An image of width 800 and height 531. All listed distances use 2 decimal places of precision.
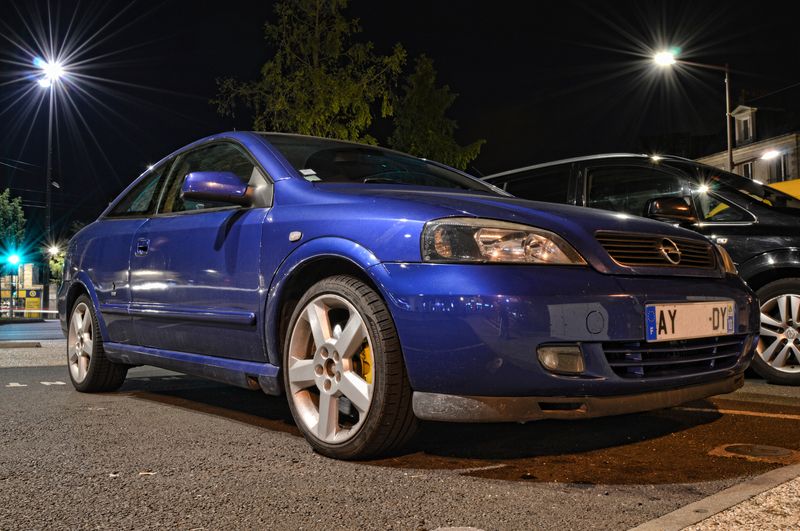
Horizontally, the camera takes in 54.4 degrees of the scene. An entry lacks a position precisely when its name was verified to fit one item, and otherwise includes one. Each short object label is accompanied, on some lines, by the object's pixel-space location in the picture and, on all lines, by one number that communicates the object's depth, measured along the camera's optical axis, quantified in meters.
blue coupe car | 2.79
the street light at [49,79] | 20.97
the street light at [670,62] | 14.87
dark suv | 5.20
